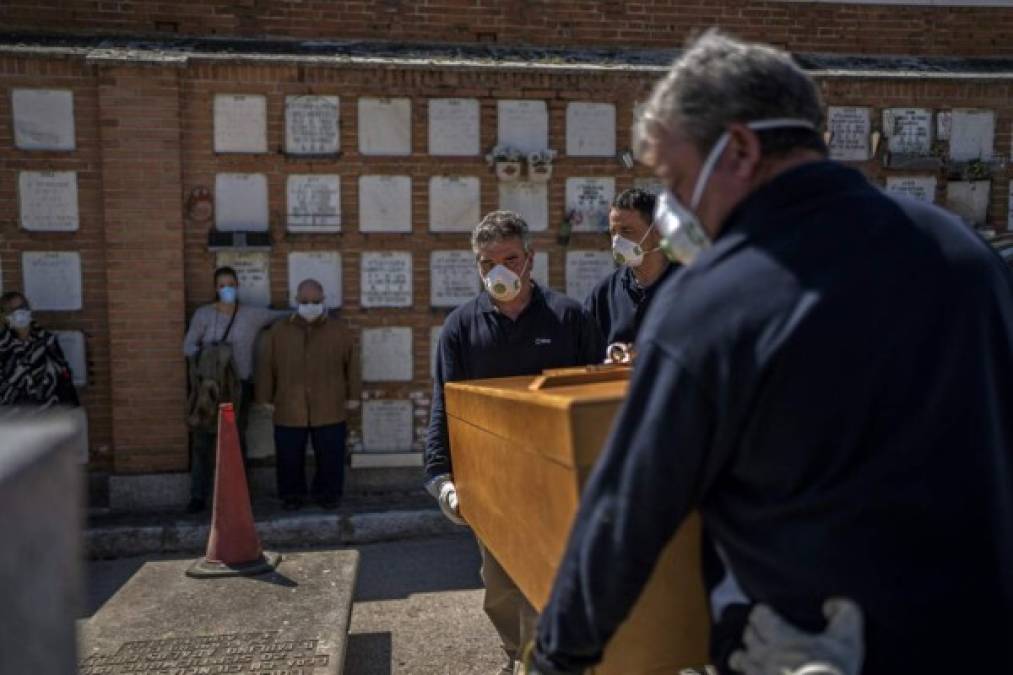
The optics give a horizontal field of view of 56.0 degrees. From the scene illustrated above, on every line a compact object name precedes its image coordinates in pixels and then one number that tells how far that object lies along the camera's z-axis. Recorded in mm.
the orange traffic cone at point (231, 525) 5172
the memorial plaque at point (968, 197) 8594
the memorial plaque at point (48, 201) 7457
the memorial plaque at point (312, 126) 7676
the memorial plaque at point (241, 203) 7633
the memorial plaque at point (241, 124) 7590
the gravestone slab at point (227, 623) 3951
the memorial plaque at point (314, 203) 7754
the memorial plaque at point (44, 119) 7359
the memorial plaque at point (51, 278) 7484
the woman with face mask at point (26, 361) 7047
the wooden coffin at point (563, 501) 1801
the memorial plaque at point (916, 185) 8555
